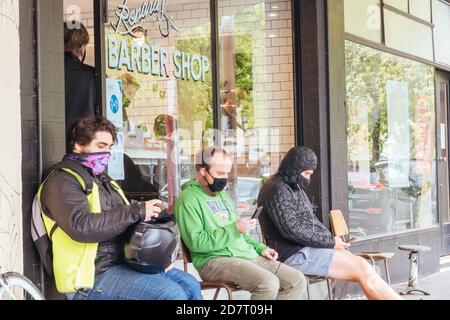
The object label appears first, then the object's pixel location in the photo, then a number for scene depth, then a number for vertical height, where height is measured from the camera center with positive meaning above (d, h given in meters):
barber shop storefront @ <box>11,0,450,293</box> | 5.22 +0.57
